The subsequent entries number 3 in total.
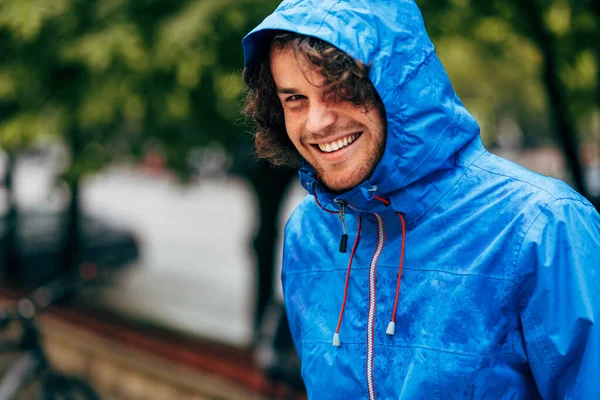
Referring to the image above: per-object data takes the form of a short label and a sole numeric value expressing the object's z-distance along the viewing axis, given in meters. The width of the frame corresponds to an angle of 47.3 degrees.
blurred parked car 8.71
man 1.30
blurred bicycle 4.40
